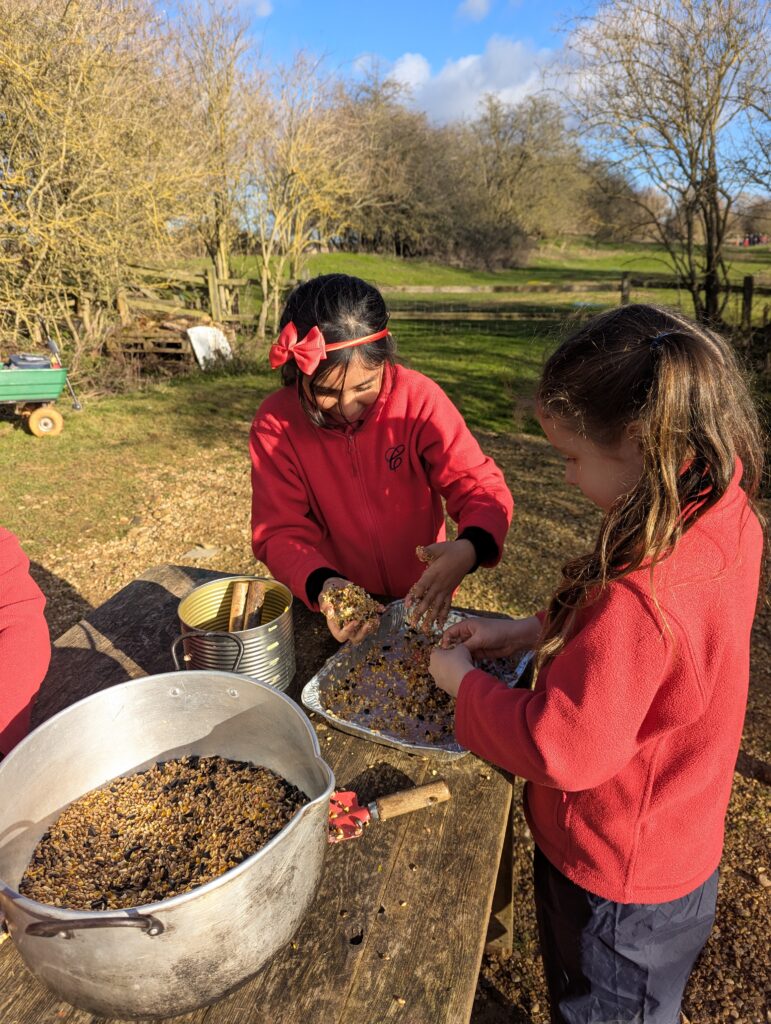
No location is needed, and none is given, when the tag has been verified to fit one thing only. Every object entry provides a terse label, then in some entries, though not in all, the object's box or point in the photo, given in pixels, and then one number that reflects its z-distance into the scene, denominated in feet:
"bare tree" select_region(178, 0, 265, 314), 45.06
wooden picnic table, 3.79
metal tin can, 5.61
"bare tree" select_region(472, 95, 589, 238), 125.39
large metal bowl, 3.11
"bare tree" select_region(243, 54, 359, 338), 48.29
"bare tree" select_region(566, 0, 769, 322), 28.19
